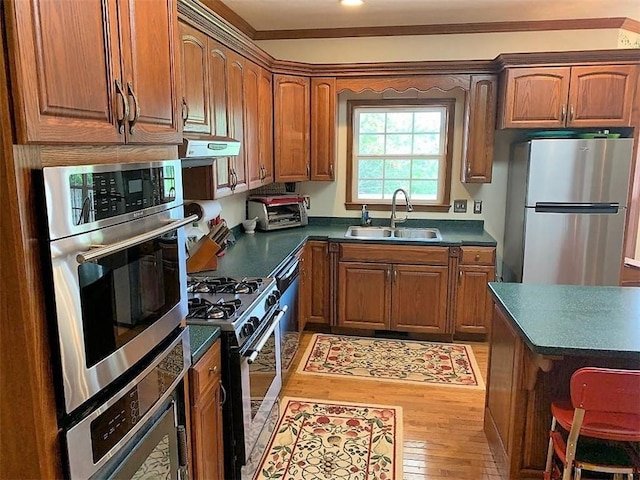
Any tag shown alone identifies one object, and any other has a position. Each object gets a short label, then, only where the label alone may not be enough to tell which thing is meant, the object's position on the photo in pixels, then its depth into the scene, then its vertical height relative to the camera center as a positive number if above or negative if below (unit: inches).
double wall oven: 40.2 -14.5
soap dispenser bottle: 176.2 -20.3
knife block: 112.1 -21.7
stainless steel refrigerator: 144.0 -14.1
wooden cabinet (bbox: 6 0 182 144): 35.5 +8.1
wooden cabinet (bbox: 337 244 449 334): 154.3 -40.2
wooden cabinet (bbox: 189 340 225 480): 68.1 -37.5
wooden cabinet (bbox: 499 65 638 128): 145.5 +20.0
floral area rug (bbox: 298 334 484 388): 135.4 -58.8
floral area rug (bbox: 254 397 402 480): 95.0 -59.6
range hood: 79.8 +2.3
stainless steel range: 80.4 -32.9
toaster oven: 165.5 -16.9
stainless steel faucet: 169.4 -16.2
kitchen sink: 168.7 -24.6
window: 172.2 +4.1
